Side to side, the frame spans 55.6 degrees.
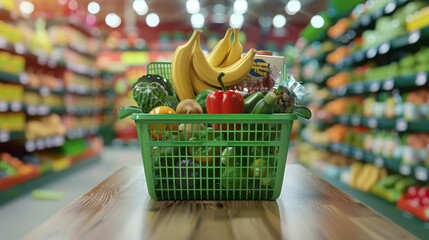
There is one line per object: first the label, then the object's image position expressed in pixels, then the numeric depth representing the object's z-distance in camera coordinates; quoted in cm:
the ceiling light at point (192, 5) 935
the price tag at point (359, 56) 481
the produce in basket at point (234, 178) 111
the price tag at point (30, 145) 475
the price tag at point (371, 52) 446
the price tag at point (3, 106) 411
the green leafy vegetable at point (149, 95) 121
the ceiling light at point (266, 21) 1183
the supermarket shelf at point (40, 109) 442
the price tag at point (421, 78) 343
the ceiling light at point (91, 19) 1066
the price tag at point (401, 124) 380
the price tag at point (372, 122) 446
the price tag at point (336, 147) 555
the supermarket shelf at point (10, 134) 412
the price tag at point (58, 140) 559
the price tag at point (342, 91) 540
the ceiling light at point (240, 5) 940
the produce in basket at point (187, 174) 111
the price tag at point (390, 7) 406
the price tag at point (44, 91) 529
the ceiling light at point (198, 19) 1098
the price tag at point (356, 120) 492
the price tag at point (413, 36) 353
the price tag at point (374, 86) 440
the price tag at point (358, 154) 478
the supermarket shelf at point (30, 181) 405
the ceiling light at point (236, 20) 1092
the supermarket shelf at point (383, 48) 356
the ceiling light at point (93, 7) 1075
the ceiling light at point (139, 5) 941
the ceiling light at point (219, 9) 1161
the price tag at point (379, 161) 422
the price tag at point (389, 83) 404
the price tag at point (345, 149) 517
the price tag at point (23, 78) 454
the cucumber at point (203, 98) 124
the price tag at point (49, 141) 528
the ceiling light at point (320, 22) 634
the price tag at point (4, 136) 410
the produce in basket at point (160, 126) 109
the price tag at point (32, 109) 485
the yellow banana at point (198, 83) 143
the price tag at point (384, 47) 411
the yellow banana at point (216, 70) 134
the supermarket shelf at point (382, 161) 346
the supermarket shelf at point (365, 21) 409
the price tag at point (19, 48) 440
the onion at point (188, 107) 111
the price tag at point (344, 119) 536
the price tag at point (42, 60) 523
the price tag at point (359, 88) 483
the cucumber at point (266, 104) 107
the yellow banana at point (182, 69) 135
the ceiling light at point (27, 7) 551
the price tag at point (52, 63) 554
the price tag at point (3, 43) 407
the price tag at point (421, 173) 338
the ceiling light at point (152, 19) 1149
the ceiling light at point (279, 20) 1141
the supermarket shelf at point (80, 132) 630
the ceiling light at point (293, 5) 999
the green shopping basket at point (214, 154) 107
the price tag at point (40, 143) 501
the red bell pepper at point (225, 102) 111
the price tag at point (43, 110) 522
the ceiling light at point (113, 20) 1174
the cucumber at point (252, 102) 116
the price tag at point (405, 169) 366
